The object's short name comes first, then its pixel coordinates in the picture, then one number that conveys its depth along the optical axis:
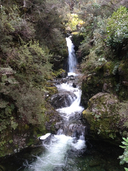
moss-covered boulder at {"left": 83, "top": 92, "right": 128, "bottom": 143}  4.84
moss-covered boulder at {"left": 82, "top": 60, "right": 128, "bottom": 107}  5.46
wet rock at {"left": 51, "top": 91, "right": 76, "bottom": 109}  9.04
